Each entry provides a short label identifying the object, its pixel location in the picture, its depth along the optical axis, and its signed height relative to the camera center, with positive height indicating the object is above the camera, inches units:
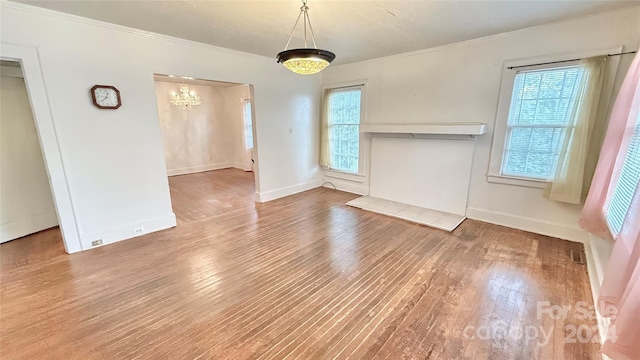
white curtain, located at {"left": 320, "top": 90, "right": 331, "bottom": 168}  215.2 -7.8
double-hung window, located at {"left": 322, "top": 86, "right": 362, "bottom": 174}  207.0 -1.8
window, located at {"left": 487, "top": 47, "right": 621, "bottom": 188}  112.0 +5.5
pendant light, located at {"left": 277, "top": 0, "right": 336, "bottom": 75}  84.5 +22.8
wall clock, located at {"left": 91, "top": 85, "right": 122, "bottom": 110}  116.6 +14.0
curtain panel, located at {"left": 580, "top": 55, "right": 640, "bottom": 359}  46.6 -27.9
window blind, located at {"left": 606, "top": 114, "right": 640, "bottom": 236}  74.9 -18.1
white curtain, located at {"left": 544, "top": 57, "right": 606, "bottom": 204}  110.7 -8.0
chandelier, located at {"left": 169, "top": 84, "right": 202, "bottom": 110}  270.4 +31.5
